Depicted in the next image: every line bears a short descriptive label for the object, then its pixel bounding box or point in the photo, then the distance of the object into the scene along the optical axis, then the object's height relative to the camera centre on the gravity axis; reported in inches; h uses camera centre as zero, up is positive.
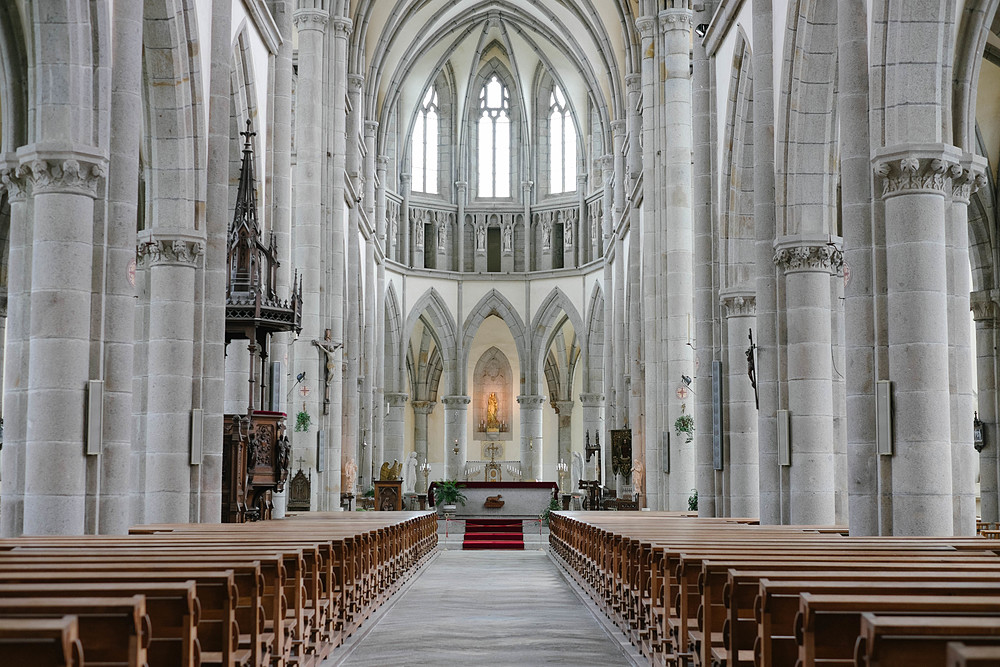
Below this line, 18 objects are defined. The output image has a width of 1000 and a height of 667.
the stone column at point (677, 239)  965.8 +164.8
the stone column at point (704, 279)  735.7 +100.1
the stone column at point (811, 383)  541.3 +22.0
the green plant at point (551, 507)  1268.5 -90.8
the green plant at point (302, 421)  900.6 +7.5
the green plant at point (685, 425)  936.9 +3.5
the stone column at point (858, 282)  410.0 +53.6
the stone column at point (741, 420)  696.4 +5.7
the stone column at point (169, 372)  527.8 +27.7
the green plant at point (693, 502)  898.1 -57.5
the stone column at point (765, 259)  569.0 +87.4
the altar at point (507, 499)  1370.6 -83.9
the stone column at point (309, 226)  941.8 +172.6
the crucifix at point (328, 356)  981.4 +67.0
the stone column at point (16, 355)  393.1 +27.2
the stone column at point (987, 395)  777.6 +23.7
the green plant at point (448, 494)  1328.7 -75.2
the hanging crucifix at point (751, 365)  634.2 +35.9
